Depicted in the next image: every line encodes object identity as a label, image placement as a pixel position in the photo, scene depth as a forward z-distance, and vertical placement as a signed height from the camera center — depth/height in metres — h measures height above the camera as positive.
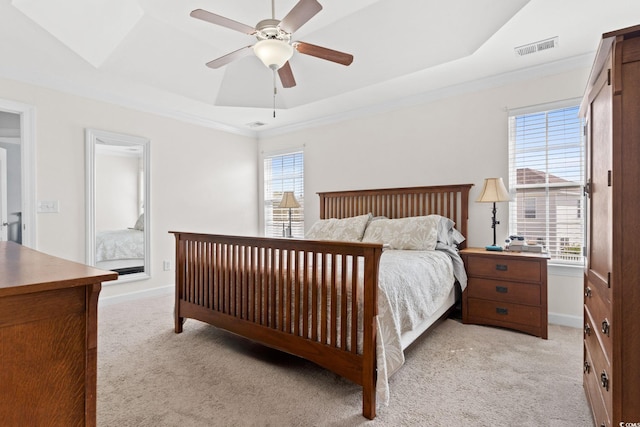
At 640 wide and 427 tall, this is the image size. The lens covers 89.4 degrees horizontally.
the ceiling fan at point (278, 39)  1.91 +1.16
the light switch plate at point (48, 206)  3.32 +0.08
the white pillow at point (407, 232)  3.24 -0.21
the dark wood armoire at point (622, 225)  1.14 -0.04
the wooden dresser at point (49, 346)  0.86 -0.38
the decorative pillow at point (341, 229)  3.77 -0.19
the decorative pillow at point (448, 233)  3.31 -0.22
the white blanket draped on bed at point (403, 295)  1.81 -0.57
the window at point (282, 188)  5.22 +0.41
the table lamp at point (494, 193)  3.08 +0.19
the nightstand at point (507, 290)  2.76 -0.70
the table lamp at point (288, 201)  4.58 +0.17
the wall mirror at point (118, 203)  3.71 +0.12
